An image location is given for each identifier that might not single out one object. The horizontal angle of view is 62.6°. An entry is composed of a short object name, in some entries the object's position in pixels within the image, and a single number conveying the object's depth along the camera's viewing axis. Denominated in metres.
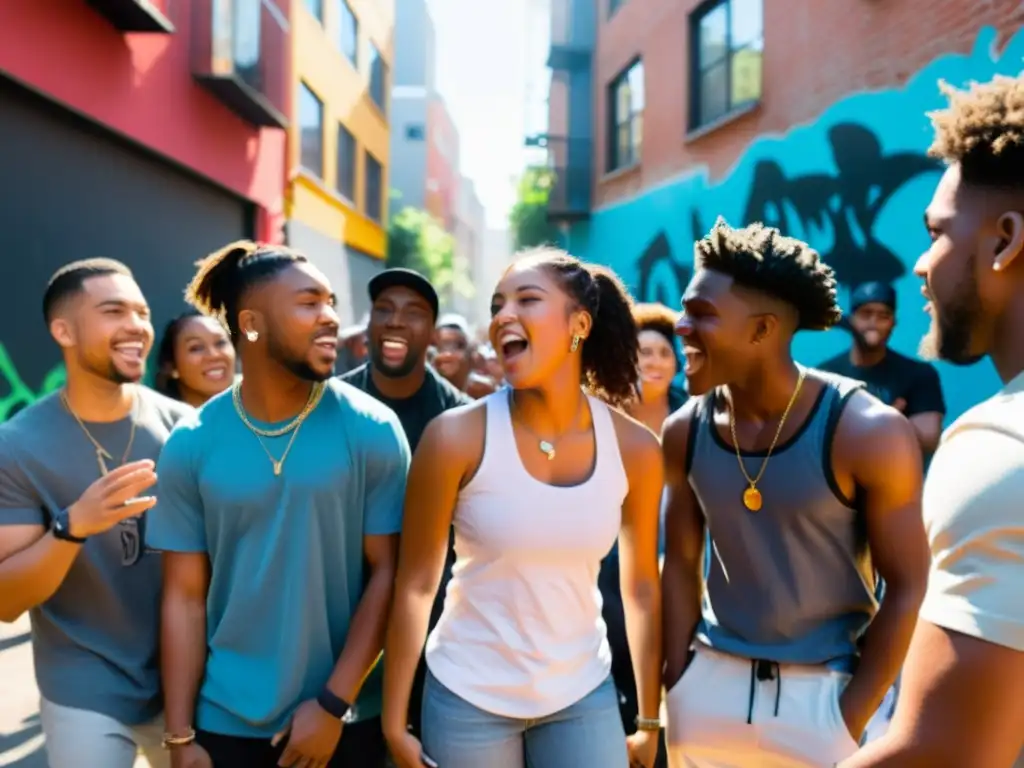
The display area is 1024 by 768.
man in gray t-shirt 2.29
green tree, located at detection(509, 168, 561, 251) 23.27
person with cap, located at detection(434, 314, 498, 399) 6.55
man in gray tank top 2.13
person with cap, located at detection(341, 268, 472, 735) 3.55
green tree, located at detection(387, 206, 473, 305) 25.31
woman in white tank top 2.21
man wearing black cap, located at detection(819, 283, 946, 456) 4.32
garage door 6.39
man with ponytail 2.24
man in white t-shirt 1.12
